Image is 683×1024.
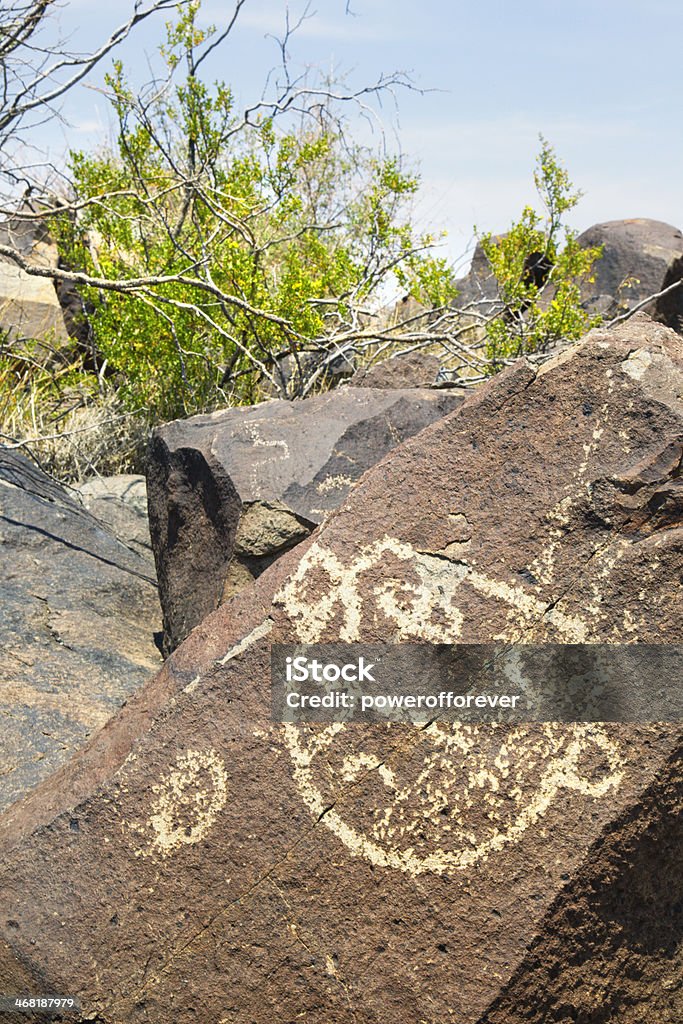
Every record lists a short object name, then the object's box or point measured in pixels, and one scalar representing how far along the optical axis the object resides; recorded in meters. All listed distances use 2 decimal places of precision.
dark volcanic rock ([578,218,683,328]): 11.01
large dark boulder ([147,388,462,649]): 3.85
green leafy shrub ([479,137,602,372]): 6.94
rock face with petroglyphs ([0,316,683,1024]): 2.26
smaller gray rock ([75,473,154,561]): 5.46
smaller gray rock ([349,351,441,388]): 5.43
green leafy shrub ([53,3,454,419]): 6.24
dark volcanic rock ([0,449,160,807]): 3.52
